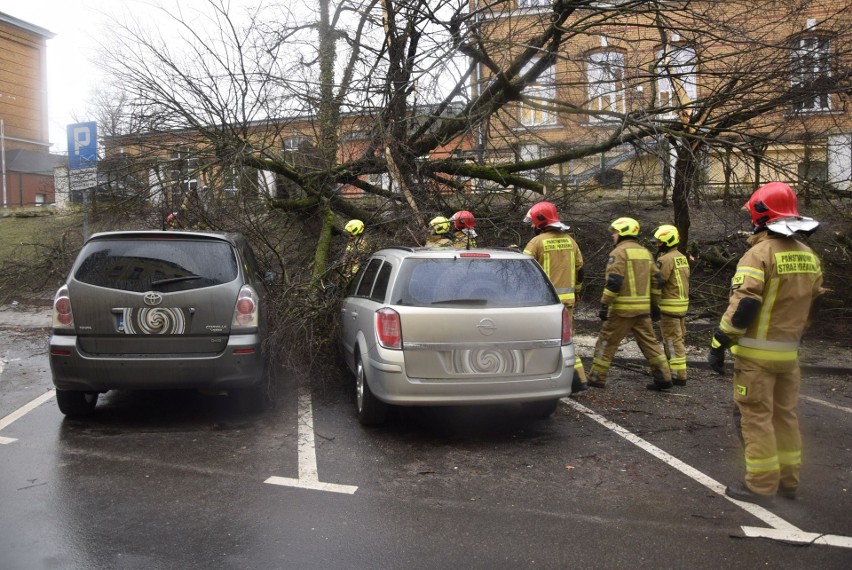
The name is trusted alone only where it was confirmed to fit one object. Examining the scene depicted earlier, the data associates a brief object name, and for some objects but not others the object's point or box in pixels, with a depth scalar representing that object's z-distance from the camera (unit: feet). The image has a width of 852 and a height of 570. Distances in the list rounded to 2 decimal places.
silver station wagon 16.89
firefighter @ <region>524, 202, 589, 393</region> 22.94
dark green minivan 17.71
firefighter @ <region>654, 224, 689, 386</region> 24.27
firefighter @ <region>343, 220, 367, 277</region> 26.78
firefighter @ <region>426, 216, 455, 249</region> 27.96
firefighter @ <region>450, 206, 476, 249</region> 28.60
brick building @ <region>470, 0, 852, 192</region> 31.81
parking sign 33.01
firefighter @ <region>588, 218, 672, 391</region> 22.57
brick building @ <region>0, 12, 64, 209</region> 117.80
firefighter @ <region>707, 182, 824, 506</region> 13.51
